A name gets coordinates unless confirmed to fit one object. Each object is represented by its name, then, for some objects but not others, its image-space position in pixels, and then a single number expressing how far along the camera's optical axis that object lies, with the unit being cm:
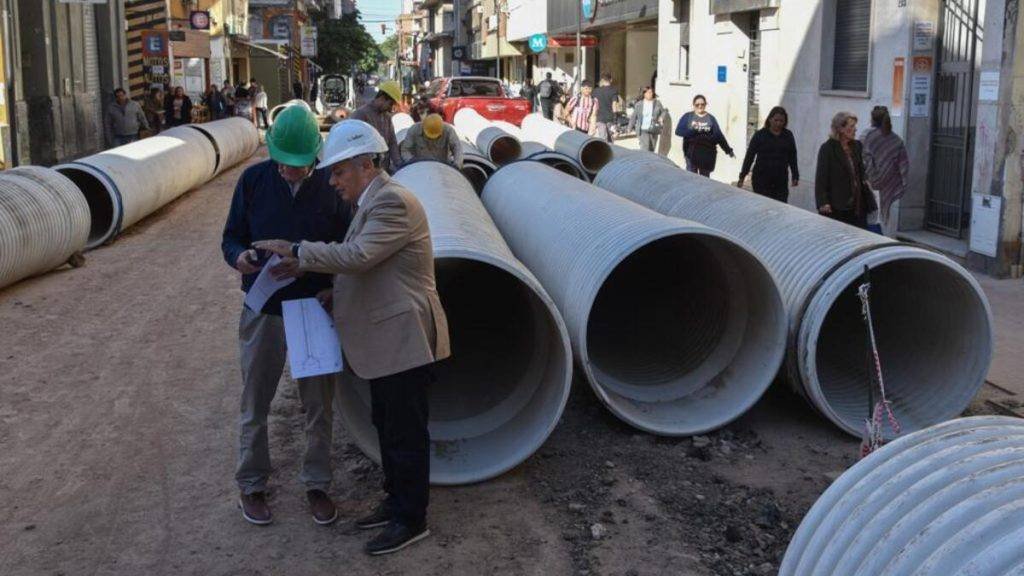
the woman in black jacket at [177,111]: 2997
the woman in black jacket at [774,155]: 1198
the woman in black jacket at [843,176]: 980
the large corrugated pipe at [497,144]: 1869
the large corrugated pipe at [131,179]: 1416
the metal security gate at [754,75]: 2003
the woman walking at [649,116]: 2203
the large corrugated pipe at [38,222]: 1084
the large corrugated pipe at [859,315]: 643
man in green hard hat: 508
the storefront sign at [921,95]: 1314
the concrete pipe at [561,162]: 1606
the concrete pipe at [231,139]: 2216
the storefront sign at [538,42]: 3797
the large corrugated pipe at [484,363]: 586
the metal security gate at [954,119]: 1232
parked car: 2683
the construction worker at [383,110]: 1081
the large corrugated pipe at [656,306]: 647
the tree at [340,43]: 9112
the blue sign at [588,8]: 3638
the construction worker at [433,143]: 1209
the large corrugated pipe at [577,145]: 1698
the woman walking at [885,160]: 1138
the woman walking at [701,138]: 1574
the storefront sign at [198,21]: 3762
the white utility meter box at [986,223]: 1089
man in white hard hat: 471
